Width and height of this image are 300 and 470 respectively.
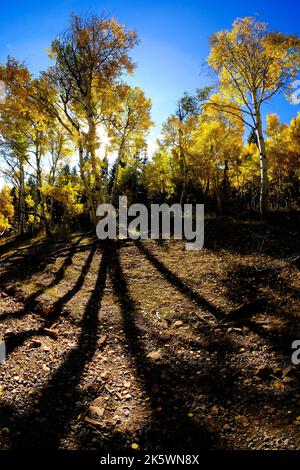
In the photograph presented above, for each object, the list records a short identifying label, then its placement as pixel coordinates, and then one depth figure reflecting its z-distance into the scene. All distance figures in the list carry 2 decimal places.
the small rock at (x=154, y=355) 5.12
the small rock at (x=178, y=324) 6.12
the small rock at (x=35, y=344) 5.24
